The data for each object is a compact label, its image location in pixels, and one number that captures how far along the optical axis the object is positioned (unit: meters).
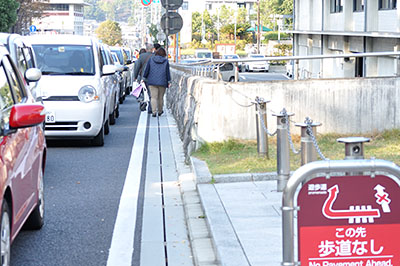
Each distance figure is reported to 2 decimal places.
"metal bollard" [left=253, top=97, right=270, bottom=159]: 10.19
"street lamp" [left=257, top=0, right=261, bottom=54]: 82.48
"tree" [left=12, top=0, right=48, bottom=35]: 70.81
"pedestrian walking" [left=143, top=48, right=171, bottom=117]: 19.27
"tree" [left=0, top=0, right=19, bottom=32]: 59.28
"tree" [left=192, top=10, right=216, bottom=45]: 129.25
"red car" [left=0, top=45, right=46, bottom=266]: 5.14
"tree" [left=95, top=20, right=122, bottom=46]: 182.12
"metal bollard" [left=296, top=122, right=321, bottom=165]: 6.92
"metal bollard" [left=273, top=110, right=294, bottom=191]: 8.21
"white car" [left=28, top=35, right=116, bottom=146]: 13.30
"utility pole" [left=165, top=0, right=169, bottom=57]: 22.27
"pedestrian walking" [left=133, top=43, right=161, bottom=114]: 21.44
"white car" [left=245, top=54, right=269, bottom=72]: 64.53
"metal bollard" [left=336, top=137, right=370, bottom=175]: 4.16
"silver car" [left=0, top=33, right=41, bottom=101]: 9.95
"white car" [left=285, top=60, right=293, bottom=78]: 44.17
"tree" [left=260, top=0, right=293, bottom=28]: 116.85
